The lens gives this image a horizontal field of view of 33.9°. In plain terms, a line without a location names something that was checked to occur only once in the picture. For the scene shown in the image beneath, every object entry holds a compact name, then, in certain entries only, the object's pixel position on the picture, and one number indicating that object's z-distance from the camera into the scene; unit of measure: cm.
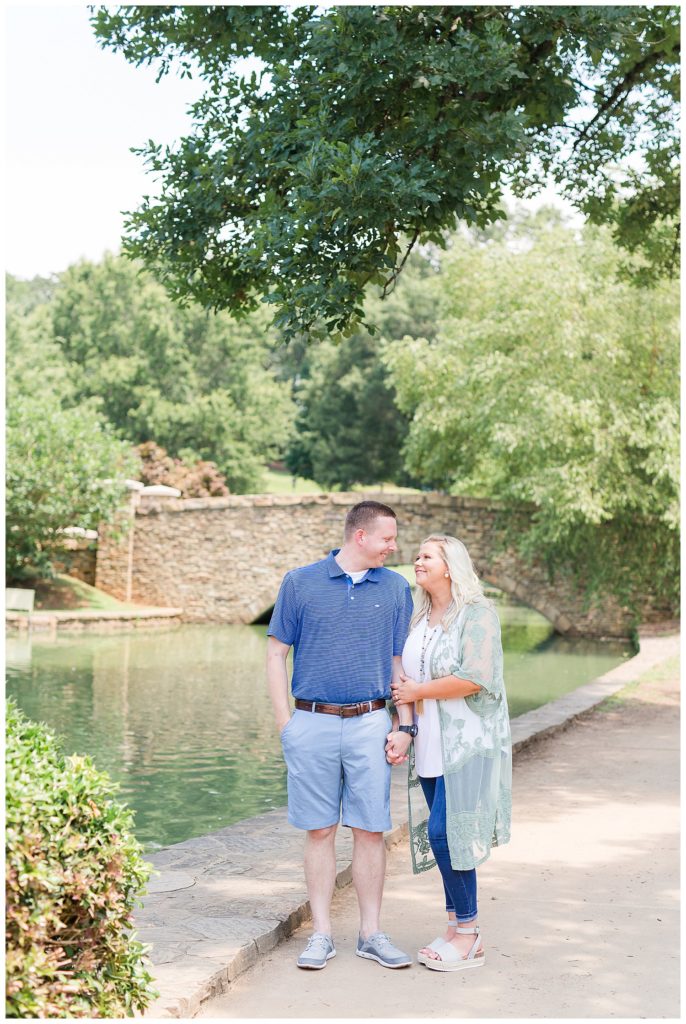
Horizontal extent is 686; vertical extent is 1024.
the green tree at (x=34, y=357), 3284
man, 376
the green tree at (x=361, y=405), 3816
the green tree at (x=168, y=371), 3684
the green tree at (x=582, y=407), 1830
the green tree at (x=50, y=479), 2275
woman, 373
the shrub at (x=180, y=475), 3122
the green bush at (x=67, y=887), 256
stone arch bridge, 2295
